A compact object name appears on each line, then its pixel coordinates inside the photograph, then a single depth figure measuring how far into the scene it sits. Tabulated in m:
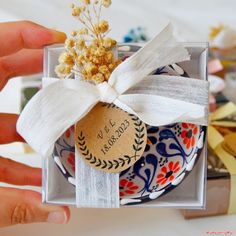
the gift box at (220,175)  0.64
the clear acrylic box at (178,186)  0.54
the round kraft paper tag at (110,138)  0.52
